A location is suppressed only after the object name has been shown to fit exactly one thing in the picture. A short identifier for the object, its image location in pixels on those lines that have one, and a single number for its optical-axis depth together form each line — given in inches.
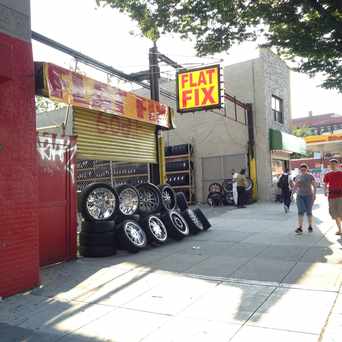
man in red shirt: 383.2
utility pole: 542.9
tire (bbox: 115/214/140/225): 367.9
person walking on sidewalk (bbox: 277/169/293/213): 613.0
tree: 323.0
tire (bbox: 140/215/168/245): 370.3
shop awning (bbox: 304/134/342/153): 1269.7
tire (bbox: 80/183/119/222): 346.5
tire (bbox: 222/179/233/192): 783.1
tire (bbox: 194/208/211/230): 455.2
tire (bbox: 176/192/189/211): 464.1
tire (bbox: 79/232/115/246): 335.0
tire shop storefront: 336.8
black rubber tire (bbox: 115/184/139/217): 390.0
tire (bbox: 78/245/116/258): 334.6
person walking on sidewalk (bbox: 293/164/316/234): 409.7
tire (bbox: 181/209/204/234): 430.0
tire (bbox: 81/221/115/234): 336.5
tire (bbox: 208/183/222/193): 809.7
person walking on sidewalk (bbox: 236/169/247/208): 689.6
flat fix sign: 601.6
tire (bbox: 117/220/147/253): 341.4
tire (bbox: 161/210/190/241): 396.8
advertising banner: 325.1
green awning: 815.1
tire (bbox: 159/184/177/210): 447.5
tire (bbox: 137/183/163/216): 420.8
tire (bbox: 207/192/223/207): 786.8
